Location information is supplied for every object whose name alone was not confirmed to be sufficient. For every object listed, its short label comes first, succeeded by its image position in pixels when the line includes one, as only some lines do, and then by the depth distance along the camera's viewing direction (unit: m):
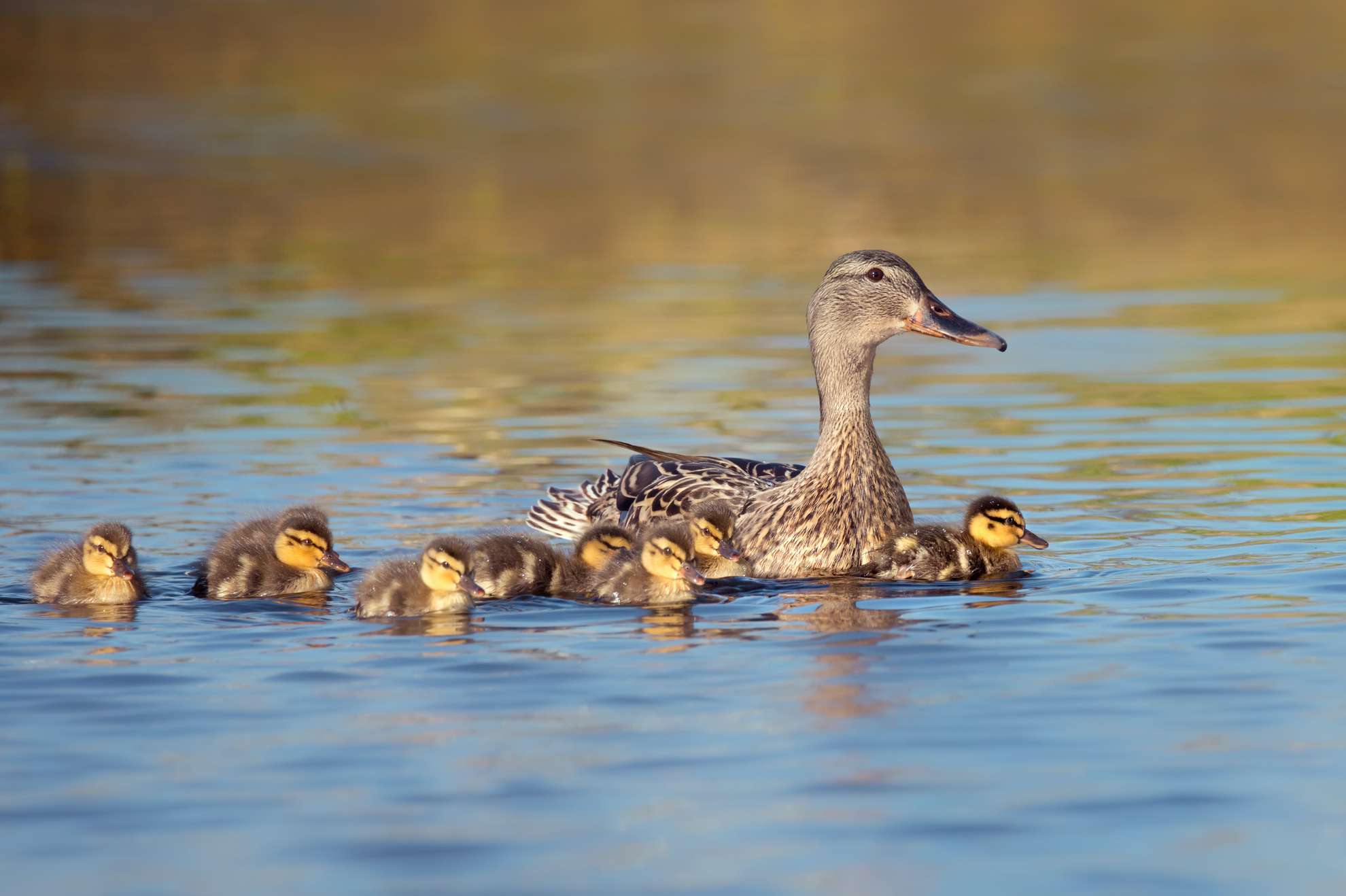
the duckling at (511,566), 15.87
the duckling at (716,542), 16.44
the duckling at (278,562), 15.77
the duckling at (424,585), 15.01
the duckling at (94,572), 15.14
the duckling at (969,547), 16.16
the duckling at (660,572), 15.42
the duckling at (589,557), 16.31
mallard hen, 16.81
